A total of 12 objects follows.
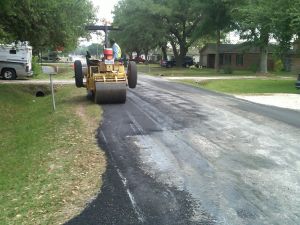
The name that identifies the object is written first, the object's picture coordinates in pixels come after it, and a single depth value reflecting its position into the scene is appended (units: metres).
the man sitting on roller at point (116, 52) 9.45
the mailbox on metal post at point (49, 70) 8.36
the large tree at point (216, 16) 24.68
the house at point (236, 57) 33.90
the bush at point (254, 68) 29.77
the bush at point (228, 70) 26.69
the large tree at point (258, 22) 17.57
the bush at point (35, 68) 21.97
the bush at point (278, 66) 31.29
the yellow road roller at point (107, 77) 8.88
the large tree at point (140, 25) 30.76
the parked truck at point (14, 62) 17.89
